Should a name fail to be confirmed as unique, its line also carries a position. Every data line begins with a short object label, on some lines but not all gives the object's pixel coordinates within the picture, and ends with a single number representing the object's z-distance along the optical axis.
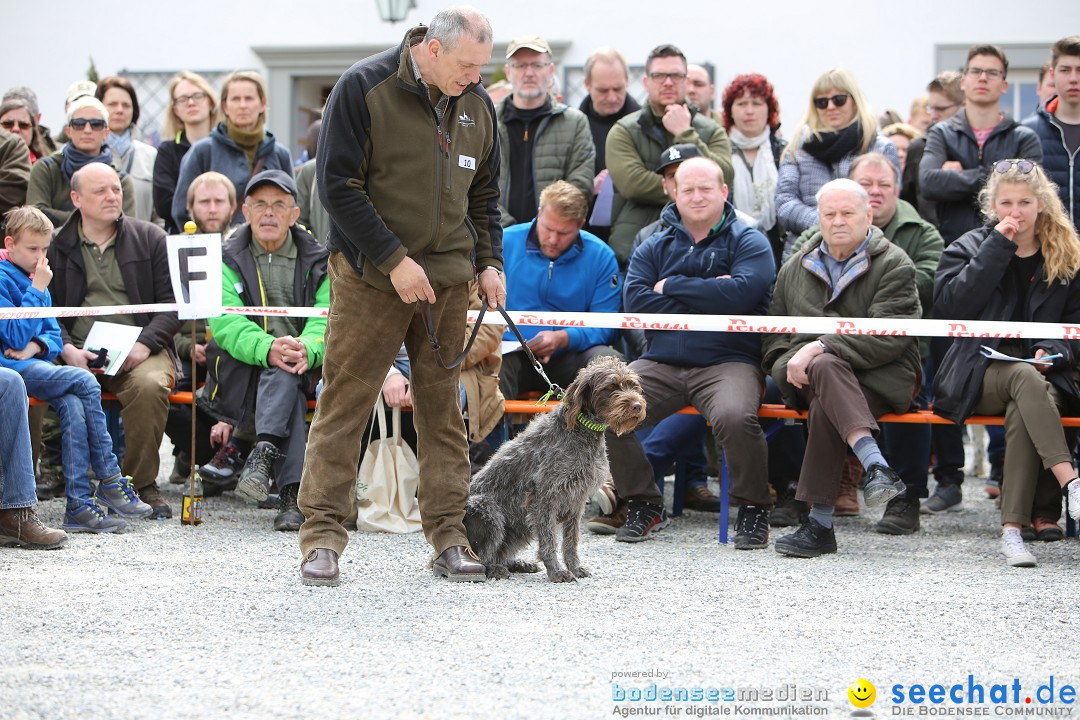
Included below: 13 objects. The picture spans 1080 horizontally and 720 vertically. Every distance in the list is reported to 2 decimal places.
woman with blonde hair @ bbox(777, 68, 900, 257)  15.64
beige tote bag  12.93
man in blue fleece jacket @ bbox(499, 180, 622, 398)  14.49
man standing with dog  9.13
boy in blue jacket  12.69
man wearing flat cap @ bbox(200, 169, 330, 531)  13.46
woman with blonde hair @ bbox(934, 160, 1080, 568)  12.15
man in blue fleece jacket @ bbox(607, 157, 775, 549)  12.61
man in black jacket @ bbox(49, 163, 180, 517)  13.81
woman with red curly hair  16.48
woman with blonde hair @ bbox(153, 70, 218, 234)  17.89
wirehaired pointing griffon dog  10.23
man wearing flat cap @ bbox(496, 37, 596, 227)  16.39
